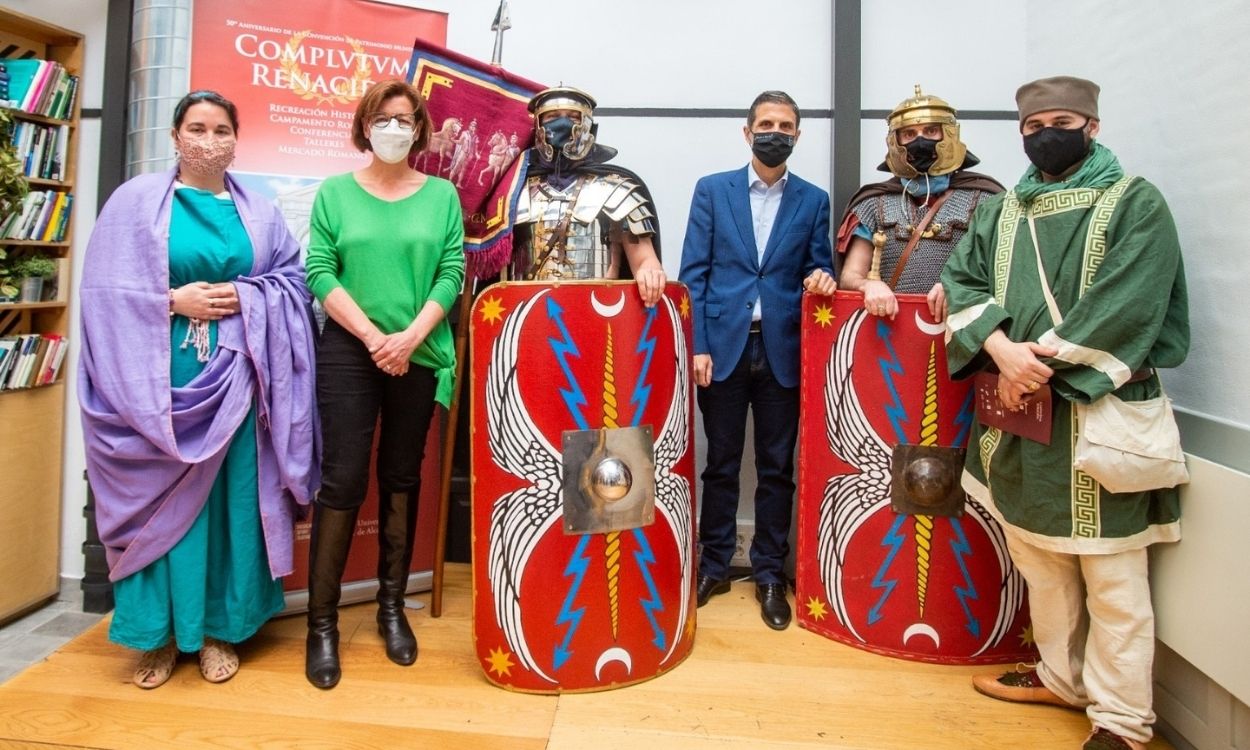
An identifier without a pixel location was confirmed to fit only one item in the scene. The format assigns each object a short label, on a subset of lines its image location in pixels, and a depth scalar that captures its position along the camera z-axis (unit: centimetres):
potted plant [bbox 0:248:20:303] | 224
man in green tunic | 154
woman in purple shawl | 183
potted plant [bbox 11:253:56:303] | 229
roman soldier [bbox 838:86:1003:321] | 206
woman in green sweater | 187
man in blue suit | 224
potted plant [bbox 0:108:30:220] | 205
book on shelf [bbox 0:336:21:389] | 225
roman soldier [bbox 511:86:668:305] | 211
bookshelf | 230
